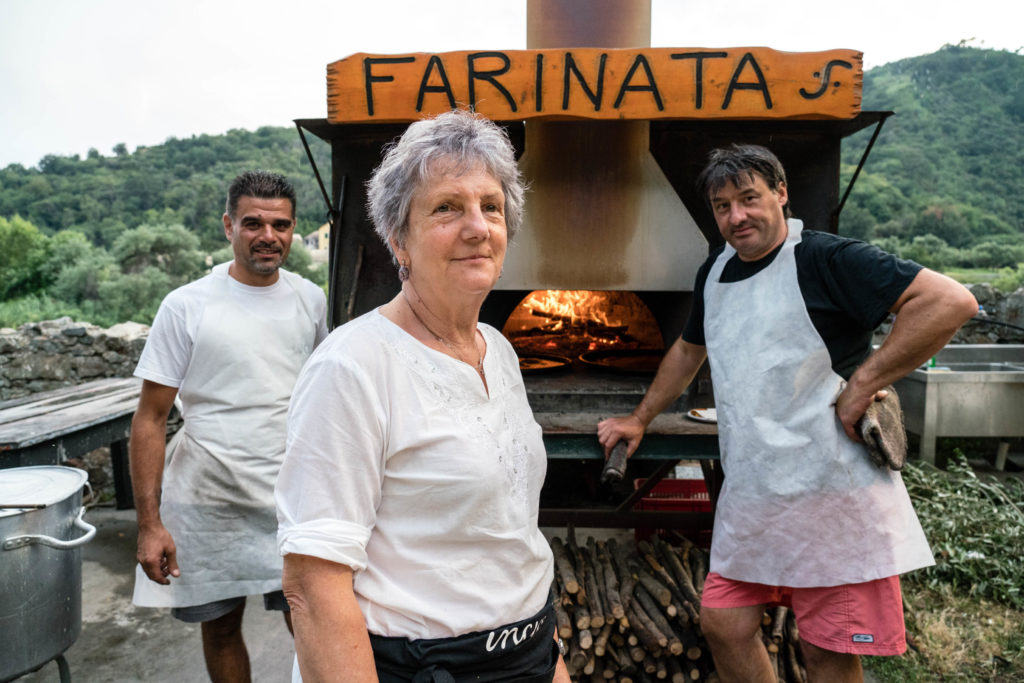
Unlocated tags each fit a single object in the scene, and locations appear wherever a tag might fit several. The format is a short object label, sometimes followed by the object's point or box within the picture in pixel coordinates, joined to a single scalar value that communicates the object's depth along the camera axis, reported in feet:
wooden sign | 8.58
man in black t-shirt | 6.51
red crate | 12.08
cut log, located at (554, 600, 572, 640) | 8.96
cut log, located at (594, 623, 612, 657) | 9.05
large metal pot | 6.29
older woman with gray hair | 3.60
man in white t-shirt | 7.28
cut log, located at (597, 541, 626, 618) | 9.19
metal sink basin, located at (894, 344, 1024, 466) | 17.84
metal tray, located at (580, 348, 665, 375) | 12.00
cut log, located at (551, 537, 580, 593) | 9.41
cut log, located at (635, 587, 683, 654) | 8.87
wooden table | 11.26
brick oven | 8.61
